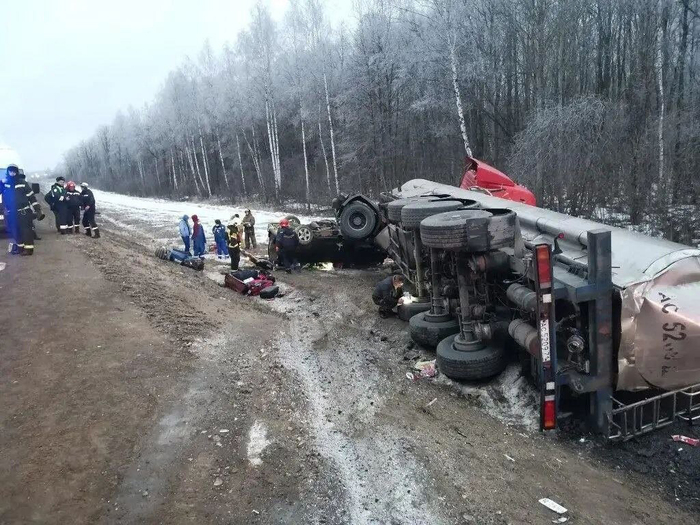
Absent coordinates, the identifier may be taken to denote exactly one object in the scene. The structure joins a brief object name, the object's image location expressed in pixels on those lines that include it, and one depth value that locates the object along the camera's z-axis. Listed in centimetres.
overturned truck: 368
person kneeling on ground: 763
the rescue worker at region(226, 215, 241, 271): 1110
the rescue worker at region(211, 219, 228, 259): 1312
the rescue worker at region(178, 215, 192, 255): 1302
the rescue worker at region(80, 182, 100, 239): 1237
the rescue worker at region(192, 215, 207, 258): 1317
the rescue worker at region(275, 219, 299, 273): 1095
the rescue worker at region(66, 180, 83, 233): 1199
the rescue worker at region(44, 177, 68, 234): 1166
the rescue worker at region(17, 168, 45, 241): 1026
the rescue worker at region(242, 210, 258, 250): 1445
